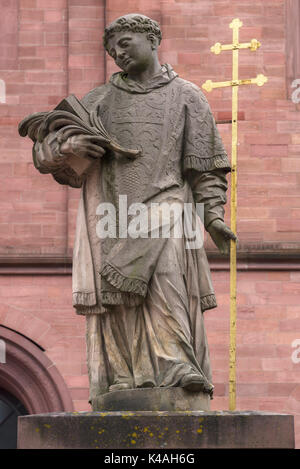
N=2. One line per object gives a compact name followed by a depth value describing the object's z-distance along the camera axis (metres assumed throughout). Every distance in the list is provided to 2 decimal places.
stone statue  12.75
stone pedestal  11.65
